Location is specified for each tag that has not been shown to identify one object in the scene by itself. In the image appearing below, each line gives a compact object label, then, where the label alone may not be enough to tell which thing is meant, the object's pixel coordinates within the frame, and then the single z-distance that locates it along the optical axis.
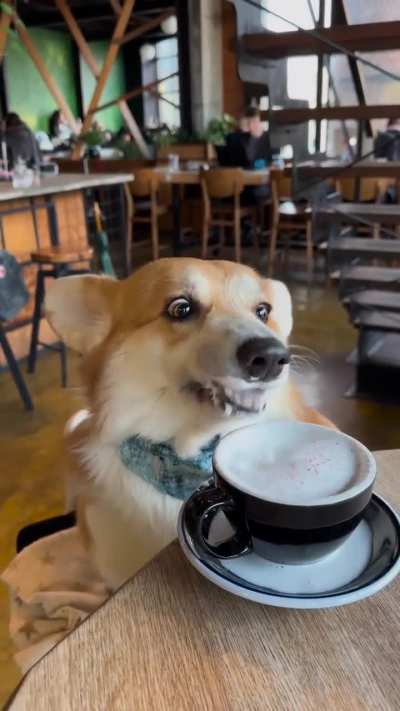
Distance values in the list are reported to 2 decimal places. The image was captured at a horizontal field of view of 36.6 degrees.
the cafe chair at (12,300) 3.24
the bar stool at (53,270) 3.49
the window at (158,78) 13.80
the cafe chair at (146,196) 6.49
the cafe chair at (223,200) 6.09
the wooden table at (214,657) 0.43
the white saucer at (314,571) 0.48
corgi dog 0.87
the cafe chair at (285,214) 5.88
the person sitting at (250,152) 6.80
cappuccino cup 0.47
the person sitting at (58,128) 12.55
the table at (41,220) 3.82
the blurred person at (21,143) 5.97
